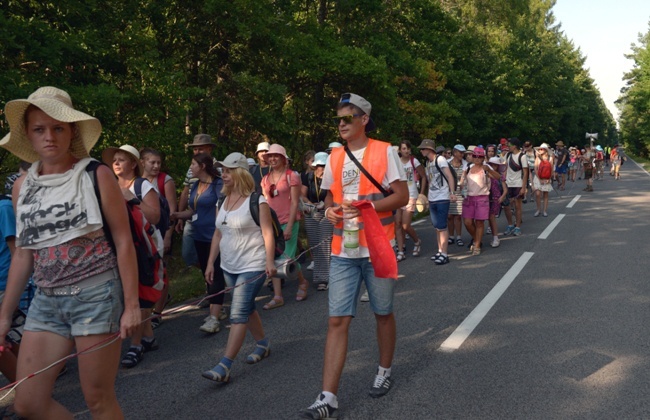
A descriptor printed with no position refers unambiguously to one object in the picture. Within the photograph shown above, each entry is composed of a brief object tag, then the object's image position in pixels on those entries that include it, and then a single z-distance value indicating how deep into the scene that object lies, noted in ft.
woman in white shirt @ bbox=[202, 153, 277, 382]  15.12
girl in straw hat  8.67
